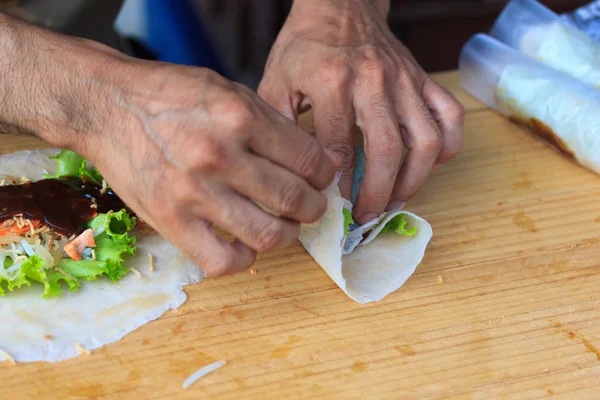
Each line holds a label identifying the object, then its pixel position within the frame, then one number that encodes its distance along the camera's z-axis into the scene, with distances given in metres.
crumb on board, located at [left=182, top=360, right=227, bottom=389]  0.69
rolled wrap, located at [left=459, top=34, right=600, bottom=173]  0.90
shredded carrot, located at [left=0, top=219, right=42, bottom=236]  0.76
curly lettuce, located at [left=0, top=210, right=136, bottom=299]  0.74
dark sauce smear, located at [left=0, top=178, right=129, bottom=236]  0.77
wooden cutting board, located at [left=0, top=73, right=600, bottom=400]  0.70
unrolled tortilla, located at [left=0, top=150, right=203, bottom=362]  0.71
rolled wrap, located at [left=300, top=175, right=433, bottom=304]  0.76
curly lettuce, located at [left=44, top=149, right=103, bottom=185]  0.84
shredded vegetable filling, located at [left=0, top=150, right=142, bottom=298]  0.75
